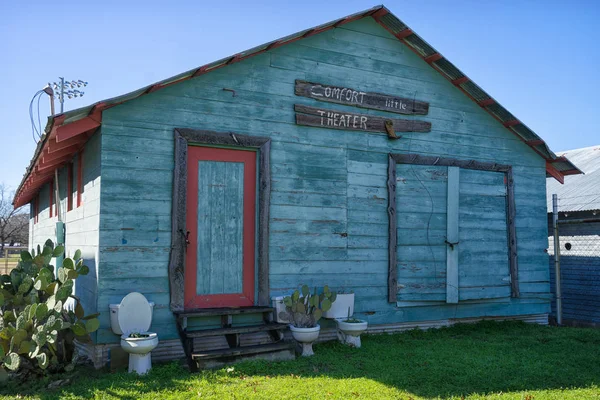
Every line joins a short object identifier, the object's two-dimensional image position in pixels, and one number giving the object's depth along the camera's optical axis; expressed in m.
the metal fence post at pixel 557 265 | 11.17
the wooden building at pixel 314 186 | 7.10
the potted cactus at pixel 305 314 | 7.27
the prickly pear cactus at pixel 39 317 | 5.77
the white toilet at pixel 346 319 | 7.75
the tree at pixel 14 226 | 36.70
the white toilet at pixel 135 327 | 6.24
